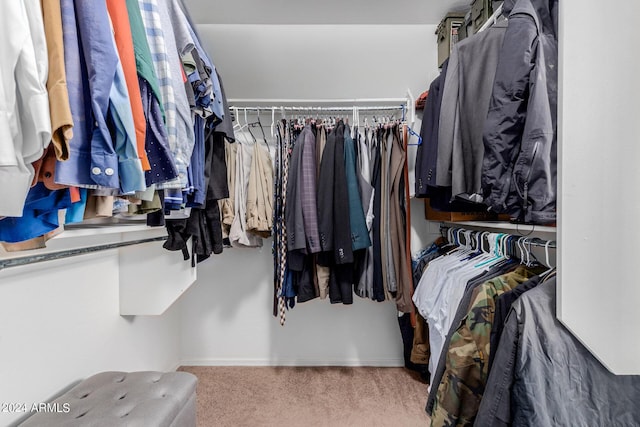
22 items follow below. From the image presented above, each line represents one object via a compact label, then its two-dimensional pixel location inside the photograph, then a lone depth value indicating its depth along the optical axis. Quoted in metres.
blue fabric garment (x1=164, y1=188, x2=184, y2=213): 0.87
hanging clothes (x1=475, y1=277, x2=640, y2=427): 0.66
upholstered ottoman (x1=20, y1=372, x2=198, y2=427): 0.84
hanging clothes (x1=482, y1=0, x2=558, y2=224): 0.79
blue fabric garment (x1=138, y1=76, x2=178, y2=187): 0.66
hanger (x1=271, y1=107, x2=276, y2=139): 1.77
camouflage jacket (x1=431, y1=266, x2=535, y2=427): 0.83
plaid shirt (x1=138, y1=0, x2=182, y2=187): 0.72
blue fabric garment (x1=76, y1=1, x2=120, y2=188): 0.51
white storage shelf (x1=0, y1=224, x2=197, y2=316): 1.25
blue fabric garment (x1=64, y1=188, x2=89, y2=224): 0.61
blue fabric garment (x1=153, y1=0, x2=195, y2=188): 0.78
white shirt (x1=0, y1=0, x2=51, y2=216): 0.41
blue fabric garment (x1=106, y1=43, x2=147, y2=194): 0.54
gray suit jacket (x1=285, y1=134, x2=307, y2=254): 1.51
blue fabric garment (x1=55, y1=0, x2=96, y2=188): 0.50
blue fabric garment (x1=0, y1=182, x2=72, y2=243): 0.56
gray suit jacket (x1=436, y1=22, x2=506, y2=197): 1.03
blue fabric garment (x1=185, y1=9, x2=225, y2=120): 1.00
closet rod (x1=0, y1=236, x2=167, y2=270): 0.85
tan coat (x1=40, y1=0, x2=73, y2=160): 0.46
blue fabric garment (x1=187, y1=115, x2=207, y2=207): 1.04
